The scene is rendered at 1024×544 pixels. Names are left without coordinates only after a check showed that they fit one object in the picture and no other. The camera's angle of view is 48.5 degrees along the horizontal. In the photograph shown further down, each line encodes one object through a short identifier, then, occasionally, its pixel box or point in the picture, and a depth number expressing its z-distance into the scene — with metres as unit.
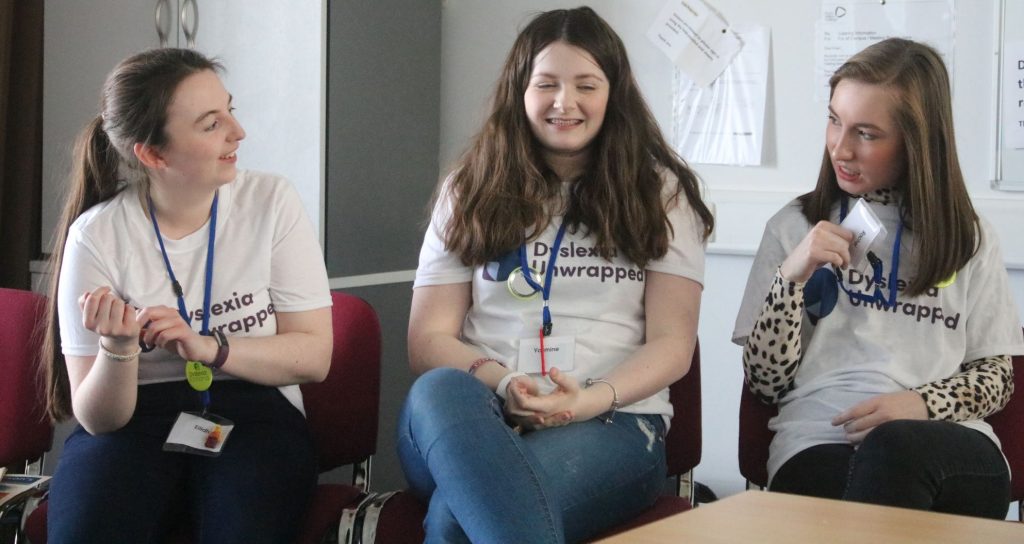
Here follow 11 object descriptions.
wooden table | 1.32
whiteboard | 2.74
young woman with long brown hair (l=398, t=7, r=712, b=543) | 1.95
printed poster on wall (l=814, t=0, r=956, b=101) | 2.82
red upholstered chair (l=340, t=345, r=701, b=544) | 1.93
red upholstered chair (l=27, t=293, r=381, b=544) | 2.22
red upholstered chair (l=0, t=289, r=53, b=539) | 2.21
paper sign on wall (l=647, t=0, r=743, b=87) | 3.09
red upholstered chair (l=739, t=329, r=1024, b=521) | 2.02
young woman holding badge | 1.96
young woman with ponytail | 1.87
